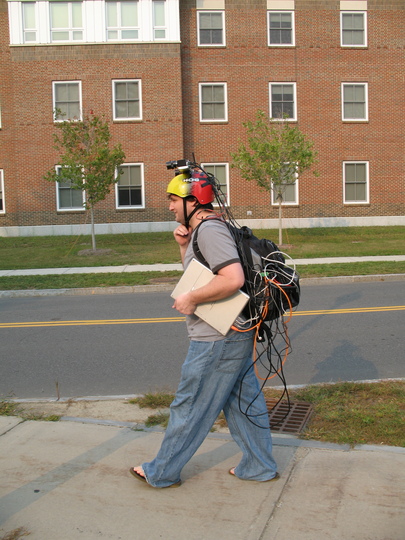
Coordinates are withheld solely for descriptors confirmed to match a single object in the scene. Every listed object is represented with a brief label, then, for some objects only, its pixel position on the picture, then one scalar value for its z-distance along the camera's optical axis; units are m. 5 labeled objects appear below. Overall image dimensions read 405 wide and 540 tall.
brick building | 25.70
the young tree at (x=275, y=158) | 19.91
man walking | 3.48
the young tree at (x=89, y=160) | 19.56
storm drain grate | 4.85
